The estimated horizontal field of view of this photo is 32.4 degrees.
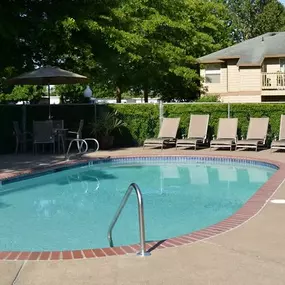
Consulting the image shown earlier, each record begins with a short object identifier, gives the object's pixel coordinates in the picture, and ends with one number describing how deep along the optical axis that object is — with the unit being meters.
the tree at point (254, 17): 46.09
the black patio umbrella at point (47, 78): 14.85
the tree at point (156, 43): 20.47
